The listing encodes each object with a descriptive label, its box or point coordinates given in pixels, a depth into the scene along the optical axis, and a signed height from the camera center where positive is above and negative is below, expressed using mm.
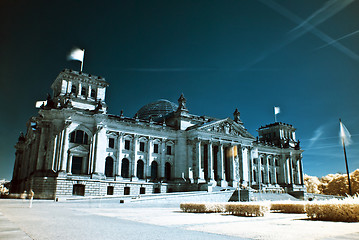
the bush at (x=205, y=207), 24906 -2250
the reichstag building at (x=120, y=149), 48656 +6326
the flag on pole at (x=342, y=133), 31606 +5566
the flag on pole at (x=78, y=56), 45456 +20297
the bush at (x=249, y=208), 21438 -2033
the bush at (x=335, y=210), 16948 -1698
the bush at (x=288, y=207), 25203 -2231
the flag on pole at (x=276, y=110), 75050 +18746
